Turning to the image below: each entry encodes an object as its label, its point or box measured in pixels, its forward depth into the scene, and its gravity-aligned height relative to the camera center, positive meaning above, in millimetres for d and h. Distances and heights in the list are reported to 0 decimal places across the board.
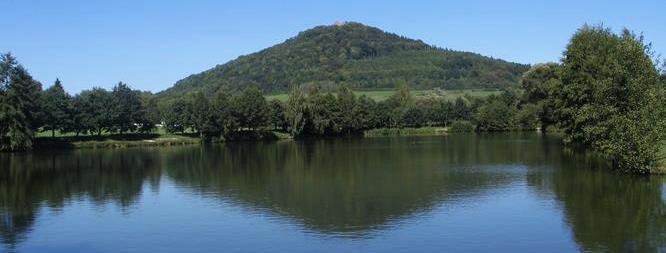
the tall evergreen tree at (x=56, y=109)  93506 +4146
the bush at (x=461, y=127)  135125 +474
